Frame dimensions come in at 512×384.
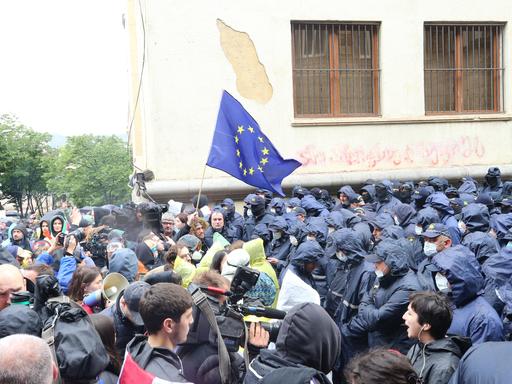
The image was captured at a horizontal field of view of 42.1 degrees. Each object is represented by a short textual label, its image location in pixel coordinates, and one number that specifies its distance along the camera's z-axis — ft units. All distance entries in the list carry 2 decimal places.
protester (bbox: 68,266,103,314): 15.66
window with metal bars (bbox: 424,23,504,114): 49.49
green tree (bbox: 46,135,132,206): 103.24
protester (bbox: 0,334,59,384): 8.25
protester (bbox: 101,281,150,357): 13.43
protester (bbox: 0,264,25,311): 13.93
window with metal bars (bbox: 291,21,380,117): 47.37
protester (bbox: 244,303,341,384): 9.92
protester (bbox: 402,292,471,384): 12.99
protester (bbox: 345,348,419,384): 8.95
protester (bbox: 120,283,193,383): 11.07
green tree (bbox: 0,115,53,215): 116.37
